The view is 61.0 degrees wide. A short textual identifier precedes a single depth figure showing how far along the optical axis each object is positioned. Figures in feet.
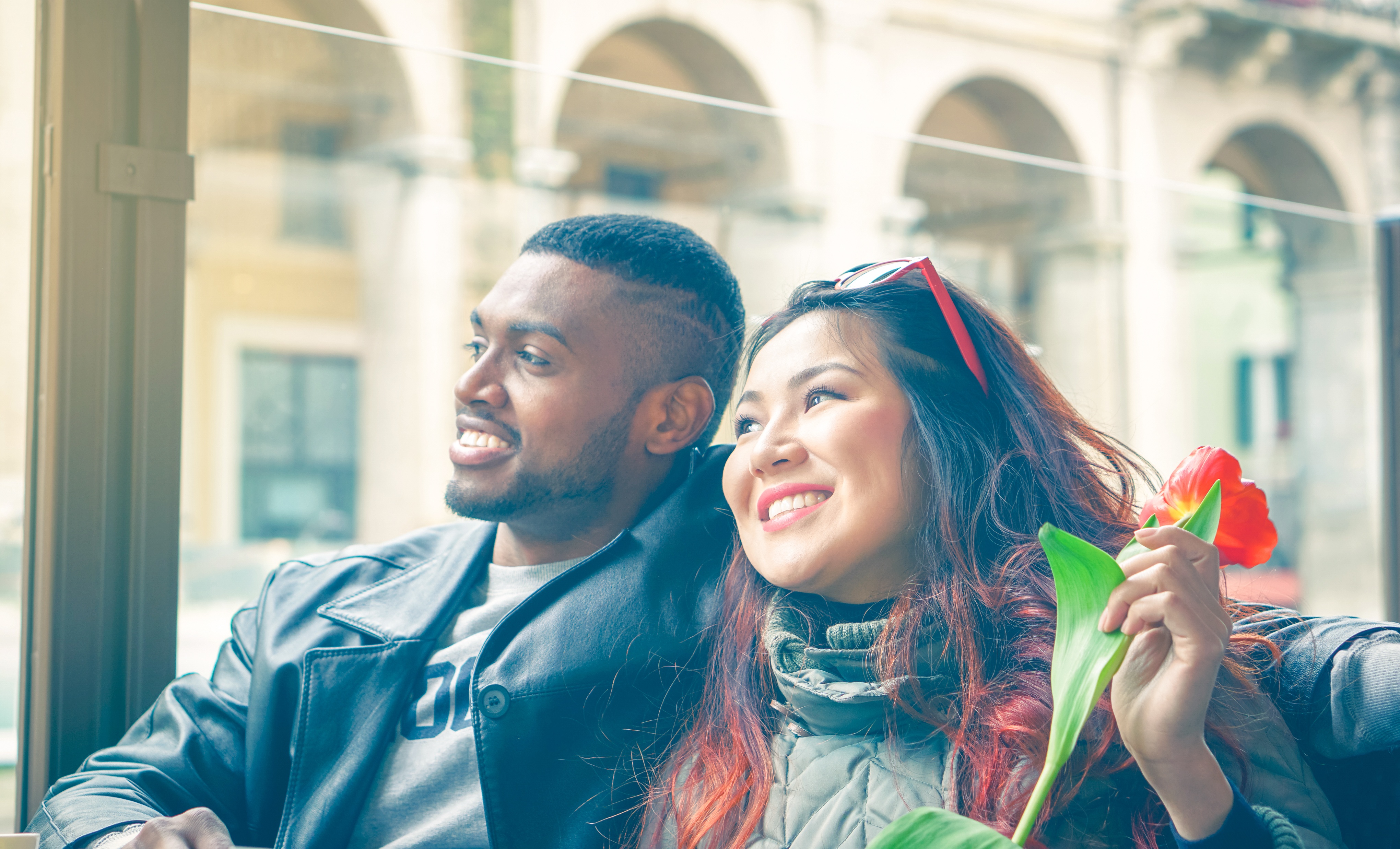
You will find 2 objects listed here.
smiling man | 5.14
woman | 4.20
